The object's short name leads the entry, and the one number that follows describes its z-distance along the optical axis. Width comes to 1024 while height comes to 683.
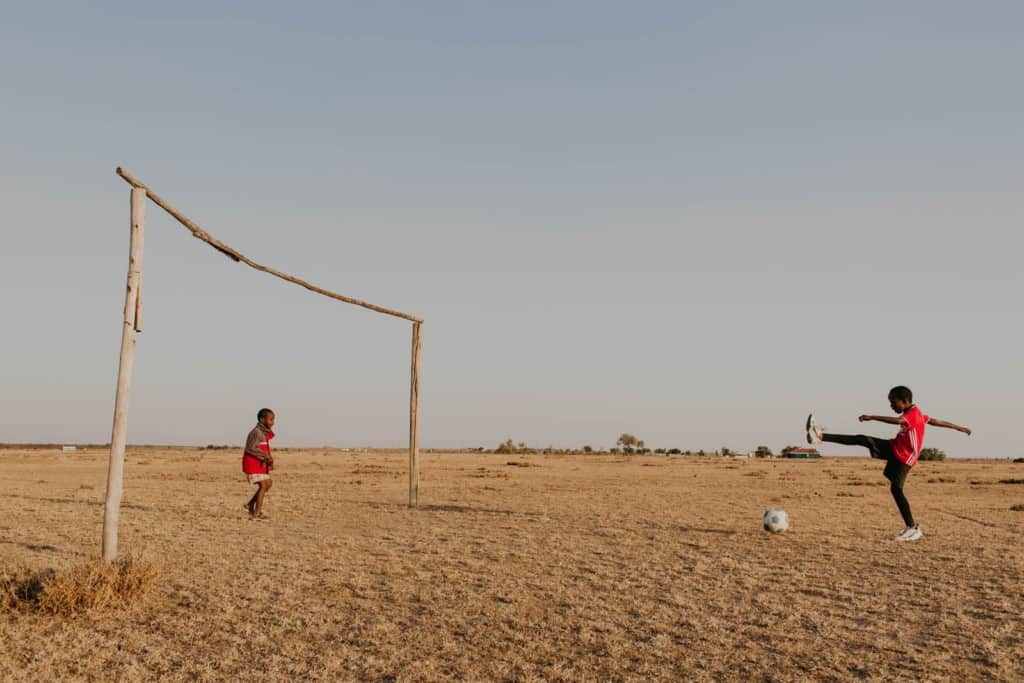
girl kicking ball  11.70
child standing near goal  14.58
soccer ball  12.72
